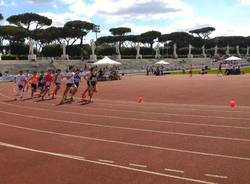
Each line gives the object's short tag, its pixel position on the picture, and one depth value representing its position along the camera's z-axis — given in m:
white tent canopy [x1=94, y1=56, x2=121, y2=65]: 25.56
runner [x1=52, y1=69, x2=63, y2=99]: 13.80
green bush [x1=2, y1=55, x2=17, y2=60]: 40.52
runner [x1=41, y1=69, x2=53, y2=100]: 13.65
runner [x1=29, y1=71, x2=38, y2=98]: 14.53
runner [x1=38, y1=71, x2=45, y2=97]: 14.11
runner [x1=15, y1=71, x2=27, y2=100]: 13.91
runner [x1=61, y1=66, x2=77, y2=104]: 12.15
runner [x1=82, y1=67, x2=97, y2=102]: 12.14
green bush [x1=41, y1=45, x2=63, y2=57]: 49.08
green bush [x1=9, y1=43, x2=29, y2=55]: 48.43
